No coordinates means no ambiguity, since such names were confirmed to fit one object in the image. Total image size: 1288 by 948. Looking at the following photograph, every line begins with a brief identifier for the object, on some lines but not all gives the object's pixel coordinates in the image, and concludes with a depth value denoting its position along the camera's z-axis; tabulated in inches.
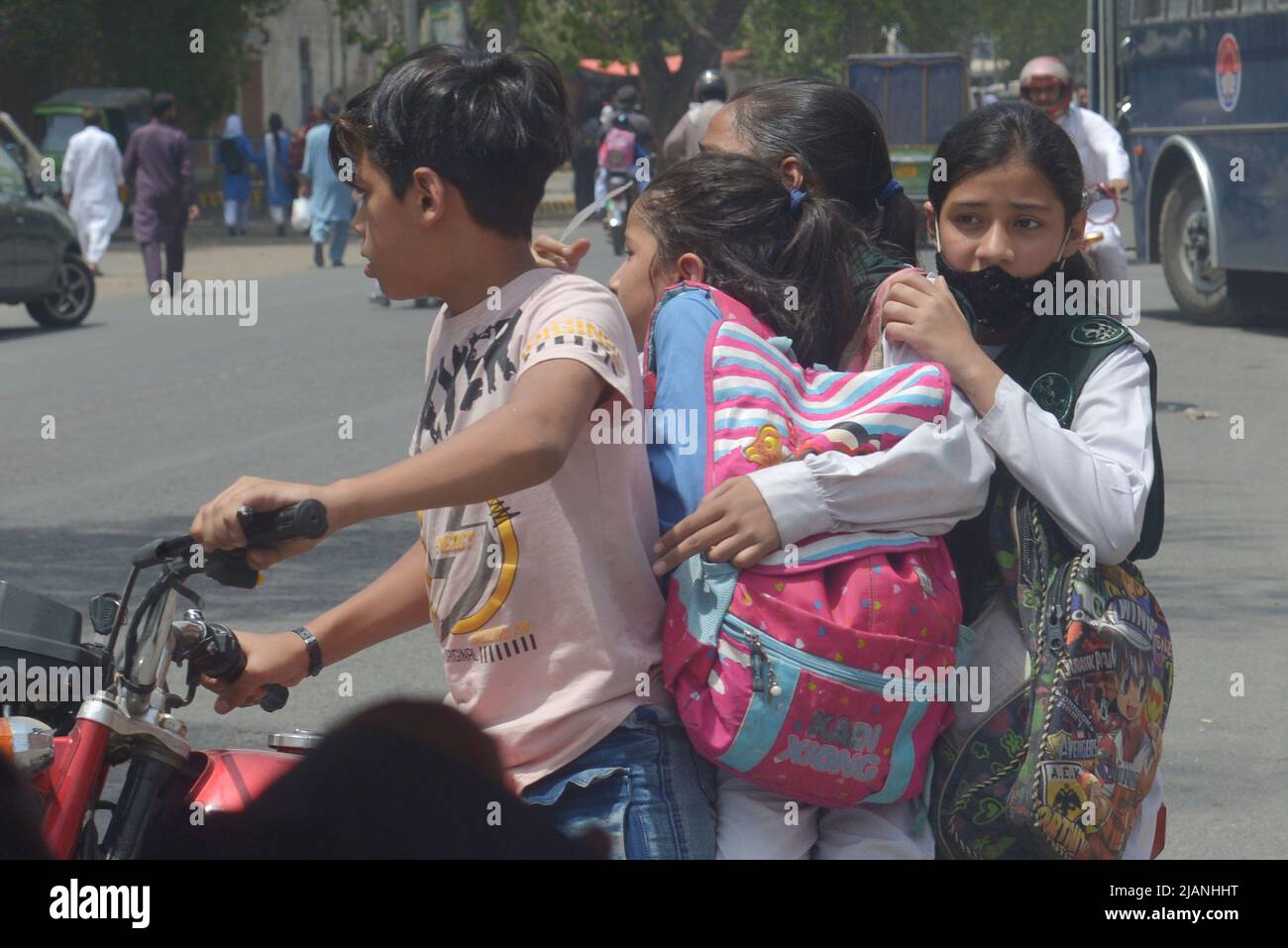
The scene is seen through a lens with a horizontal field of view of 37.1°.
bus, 548.7
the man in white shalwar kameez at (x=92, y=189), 892.0
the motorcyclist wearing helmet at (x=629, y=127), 911.0
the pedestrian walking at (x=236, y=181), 1249.4
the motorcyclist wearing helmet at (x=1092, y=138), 334.0
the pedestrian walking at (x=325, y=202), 868.6
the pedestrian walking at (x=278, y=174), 1268.5
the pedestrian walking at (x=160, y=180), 732.7
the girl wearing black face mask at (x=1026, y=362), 84.7
